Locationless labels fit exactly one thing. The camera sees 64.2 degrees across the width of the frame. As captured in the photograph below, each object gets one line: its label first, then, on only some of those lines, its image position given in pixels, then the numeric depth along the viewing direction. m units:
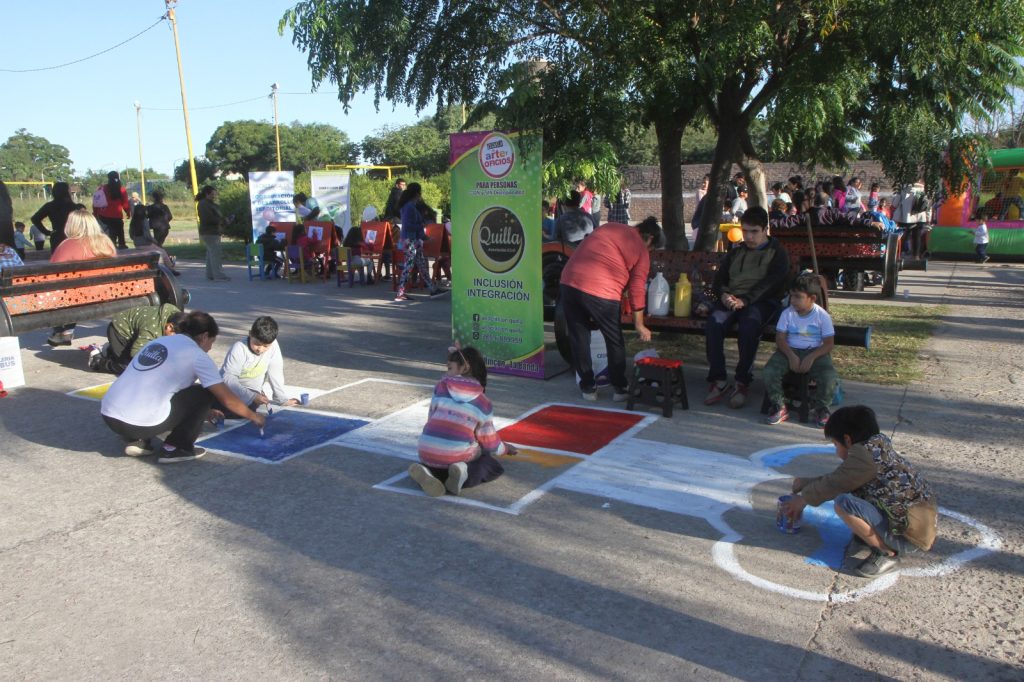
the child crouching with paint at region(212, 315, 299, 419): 6.35
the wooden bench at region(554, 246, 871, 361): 7.80
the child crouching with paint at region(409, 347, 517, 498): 4.98
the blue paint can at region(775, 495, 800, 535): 4.46
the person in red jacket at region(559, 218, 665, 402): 7.20
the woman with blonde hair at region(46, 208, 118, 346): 8.75
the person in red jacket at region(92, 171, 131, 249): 16.61
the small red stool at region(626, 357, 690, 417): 6.73
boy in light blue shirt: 6.45
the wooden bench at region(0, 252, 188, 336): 7.88
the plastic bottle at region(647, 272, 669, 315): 8.05
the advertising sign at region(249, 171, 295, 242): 19.44
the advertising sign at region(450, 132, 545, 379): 7.76
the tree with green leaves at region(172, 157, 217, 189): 67.25
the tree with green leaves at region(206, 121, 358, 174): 62.22
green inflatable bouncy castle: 19.30
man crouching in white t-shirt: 5.41
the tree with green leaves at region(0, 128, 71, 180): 68.62
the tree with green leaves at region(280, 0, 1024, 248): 7.20
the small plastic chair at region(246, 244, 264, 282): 16.45
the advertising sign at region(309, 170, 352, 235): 19.09
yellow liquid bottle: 7.92
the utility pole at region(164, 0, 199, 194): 28.67
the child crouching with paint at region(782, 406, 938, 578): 4.06
